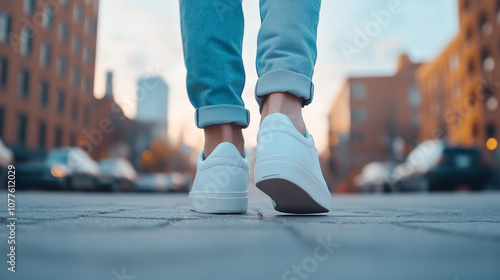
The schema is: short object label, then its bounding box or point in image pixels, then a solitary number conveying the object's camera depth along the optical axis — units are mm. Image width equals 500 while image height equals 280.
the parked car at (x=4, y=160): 9094
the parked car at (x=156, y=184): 19438
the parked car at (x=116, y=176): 13061
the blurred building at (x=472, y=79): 25969
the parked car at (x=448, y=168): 9781
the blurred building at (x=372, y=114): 51188
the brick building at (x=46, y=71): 23578
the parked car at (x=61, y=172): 9891
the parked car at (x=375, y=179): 13750
